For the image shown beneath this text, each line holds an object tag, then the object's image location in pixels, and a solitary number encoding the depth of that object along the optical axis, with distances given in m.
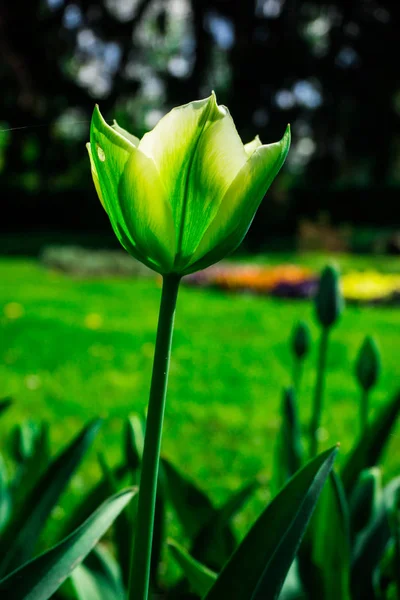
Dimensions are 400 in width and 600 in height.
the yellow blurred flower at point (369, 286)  6.96
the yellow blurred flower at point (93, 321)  5.40
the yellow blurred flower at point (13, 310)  5.73
